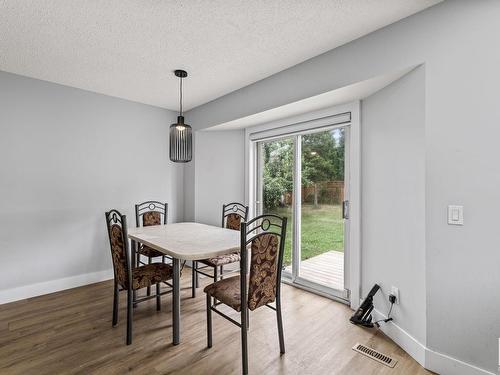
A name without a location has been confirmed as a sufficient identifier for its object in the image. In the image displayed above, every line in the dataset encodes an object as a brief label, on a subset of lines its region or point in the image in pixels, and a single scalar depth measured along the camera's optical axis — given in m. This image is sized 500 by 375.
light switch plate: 1.65
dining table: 1.98
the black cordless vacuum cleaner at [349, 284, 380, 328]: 2.34
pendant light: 2.59
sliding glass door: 2.88
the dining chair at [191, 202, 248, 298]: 2.78
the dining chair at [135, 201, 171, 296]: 3.09
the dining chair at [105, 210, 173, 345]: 2.07
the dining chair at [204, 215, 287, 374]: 1.74
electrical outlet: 2.13
